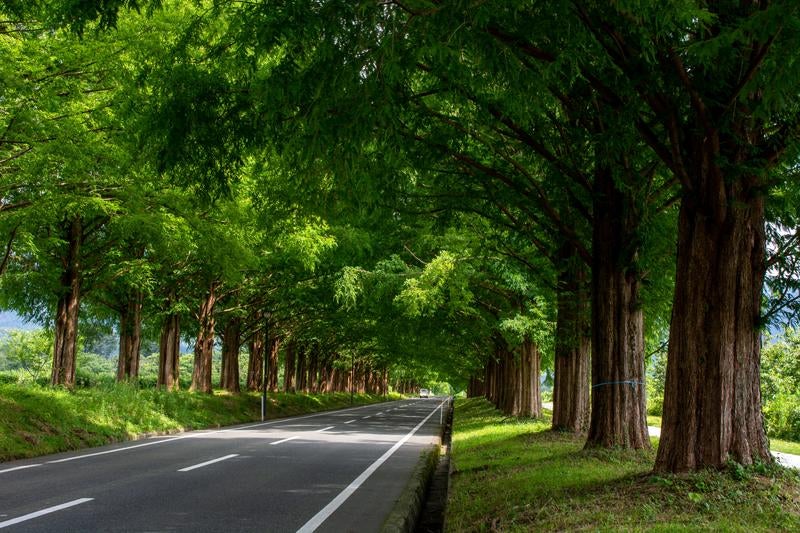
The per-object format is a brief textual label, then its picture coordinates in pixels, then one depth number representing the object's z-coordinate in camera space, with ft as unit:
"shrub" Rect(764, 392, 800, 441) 85.81
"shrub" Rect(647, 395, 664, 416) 142.51
